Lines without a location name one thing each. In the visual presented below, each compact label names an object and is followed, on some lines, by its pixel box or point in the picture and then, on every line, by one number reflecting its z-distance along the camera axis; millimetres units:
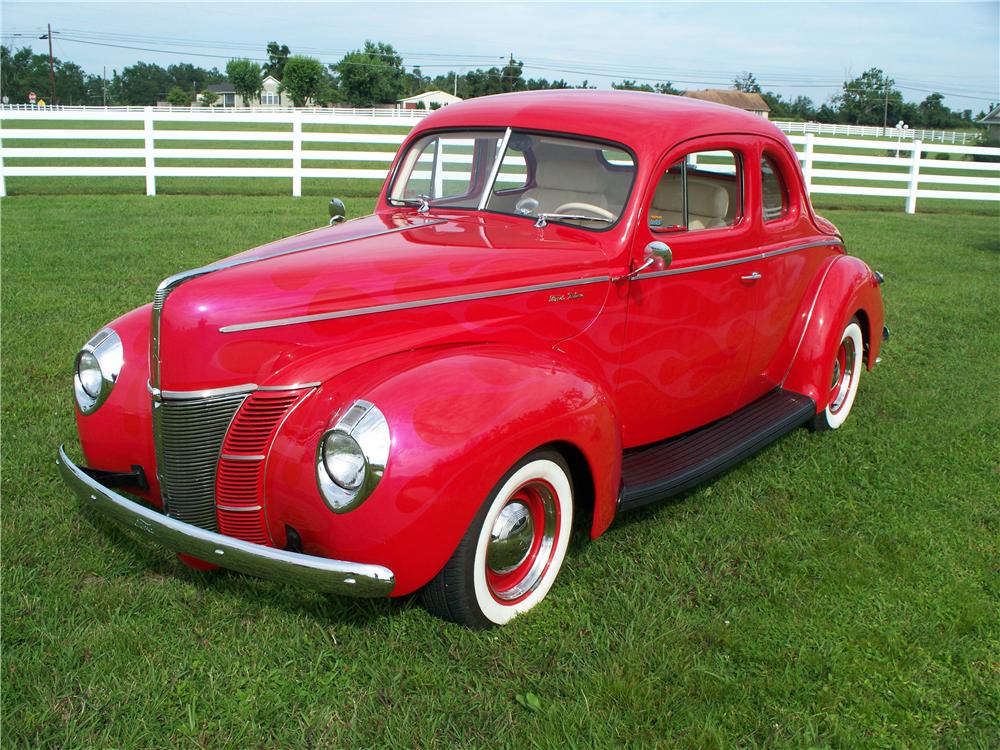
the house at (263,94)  100312
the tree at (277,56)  95125
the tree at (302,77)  77312
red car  2793
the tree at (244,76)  88938
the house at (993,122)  54062
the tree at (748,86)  97938
